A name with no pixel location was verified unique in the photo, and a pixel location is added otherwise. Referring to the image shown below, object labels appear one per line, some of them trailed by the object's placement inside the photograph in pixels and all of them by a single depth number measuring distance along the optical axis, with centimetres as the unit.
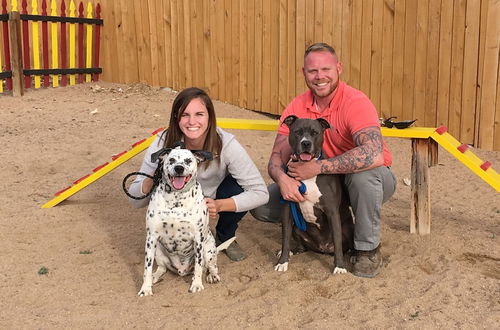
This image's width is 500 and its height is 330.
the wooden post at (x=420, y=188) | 467
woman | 389
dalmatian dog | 351
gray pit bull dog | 398
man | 395
